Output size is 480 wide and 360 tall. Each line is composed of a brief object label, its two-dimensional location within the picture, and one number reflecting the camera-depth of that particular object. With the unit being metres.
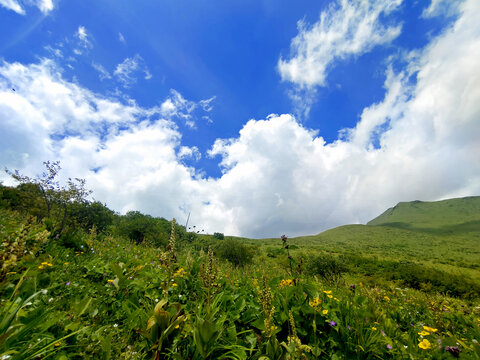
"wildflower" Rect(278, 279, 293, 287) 4.15
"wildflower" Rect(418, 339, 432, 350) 2.75
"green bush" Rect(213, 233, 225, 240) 65.47
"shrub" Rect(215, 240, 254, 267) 30.44
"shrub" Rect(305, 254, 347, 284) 28.69
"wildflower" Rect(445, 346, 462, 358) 2.50
